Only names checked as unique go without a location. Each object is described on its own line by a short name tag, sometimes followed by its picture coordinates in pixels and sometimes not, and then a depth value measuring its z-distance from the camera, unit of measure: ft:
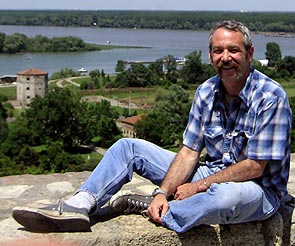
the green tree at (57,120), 81.30
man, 5.80
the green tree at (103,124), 82.02
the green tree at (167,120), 80.02
